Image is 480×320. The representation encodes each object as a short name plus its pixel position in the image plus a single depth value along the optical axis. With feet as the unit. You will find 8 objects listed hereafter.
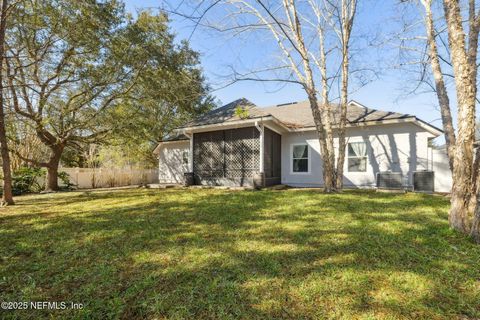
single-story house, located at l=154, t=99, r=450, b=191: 33.45
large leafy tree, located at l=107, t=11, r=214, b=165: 40.50
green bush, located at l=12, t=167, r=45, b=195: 41.55
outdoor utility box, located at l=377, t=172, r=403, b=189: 32.42
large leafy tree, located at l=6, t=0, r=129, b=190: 33.47
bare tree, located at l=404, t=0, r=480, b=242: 12.66
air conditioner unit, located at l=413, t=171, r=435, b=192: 30.63
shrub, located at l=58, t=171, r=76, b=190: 48.25
